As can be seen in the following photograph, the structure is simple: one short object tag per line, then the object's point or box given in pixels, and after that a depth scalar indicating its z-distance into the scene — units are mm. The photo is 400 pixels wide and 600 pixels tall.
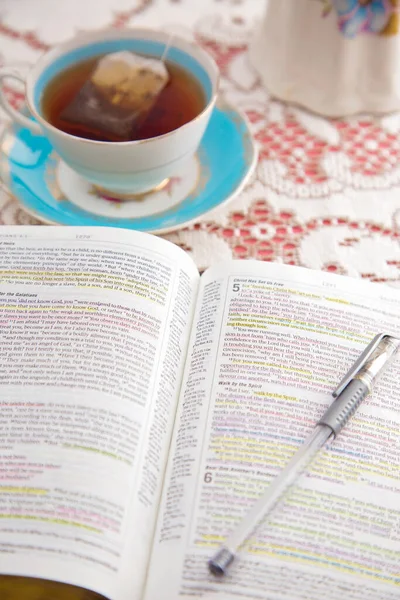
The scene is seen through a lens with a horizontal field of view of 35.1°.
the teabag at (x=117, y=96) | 629
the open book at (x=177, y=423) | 413
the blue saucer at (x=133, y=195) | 629
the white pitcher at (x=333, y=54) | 651
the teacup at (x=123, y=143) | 575
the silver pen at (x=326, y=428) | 416
